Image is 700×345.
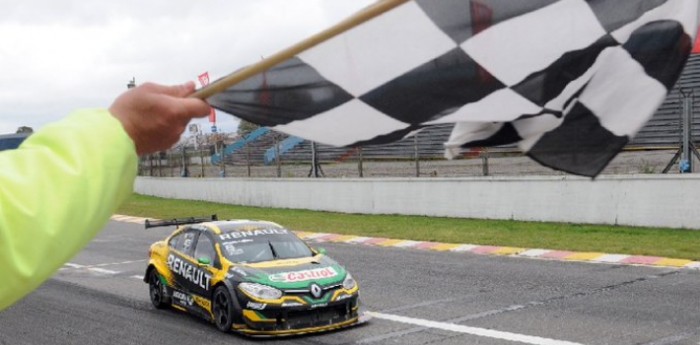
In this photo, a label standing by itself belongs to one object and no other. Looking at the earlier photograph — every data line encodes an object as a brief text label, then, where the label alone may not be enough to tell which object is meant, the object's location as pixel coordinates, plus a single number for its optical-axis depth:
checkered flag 3.01
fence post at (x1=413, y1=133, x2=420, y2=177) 24.86
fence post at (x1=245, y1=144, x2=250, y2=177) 33.86
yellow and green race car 10.19
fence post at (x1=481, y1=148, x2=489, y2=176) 23.25
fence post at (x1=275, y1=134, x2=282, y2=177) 31.45
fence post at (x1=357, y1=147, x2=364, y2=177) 27.14
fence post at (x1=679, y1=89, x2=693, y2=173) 18.81
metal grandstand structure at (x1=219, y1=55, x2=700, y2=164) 18.22
